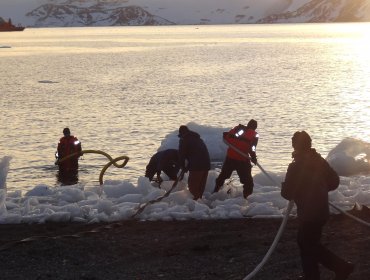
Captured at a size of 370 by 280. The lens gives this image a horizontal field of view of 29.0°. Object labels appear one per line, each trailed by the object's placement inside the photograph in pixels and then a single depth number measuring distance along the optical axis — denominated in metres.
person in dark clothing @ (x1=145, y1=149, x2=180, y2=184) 18.17
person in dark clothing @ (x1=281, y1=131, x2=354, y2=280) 9.73
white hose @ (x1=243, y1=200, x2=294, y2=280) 10.66
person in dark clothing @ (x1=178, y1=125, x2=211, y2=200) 16.61
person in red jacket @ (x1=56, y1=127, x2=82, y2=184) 23.72
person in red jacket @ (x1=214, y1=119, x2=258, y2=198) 16.84
